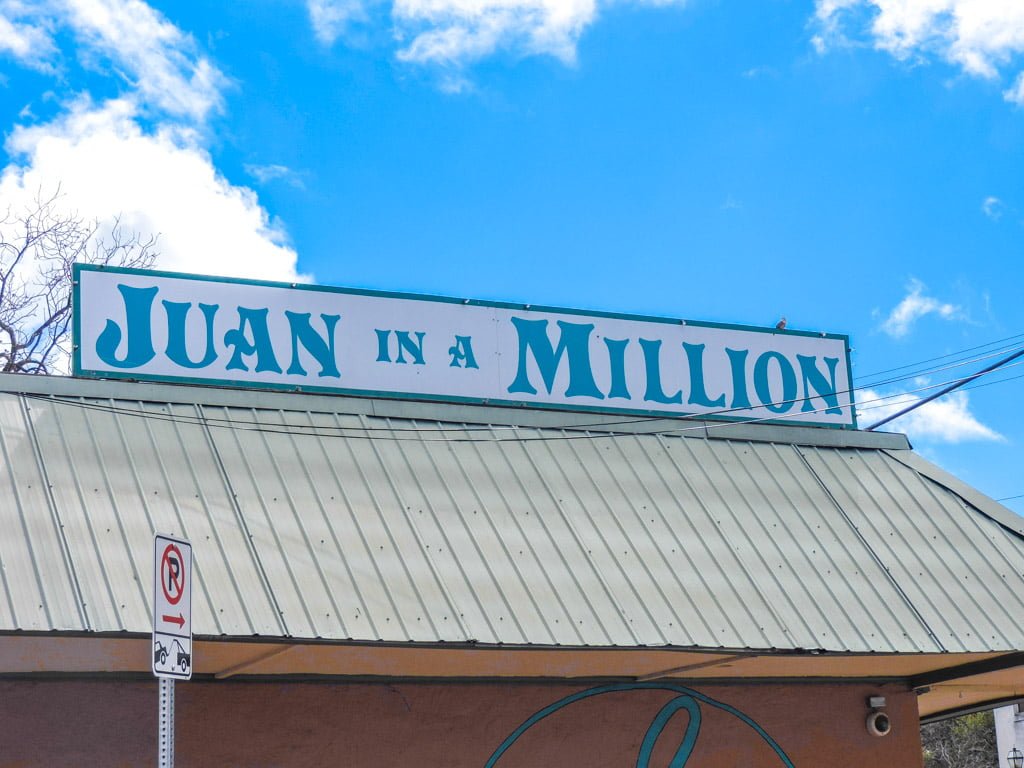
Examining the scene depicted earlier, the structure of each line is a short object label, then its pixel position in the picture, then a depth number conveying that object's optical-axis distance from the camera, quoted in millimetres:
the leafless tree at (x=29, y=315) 20984
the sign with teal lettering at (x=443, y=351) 10781
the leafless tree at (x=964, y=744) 38475
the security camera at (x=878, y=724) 11641
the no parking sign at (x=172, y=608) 5664
